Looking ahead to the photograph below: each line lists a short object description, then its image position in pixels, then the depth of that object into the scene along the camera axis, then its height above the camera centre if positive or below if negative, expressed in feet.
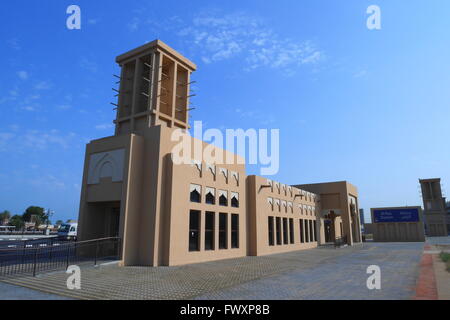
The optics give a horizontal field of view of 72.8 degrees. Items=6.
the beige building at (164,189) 51.29 +6.96
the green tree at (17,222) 302.66 +2.59
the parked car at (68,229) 134.47 -1.94
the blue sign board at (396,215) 139.95 +4.23
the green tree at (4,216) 351.05 +10.00
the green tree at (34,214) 308.40 +10.54
